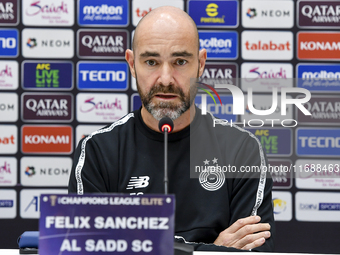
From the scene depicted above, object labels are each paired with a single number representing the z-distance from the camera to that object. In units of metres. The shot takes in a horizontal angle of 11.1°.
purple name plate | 3.39
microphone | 3.58
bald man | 3.74
